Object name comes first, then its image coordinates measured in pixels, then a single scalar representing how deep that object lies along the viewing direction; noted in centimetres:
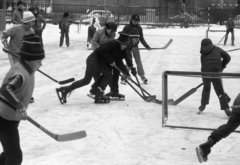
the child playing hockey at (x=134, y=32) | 1041
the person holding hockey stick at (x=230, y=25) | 2269
